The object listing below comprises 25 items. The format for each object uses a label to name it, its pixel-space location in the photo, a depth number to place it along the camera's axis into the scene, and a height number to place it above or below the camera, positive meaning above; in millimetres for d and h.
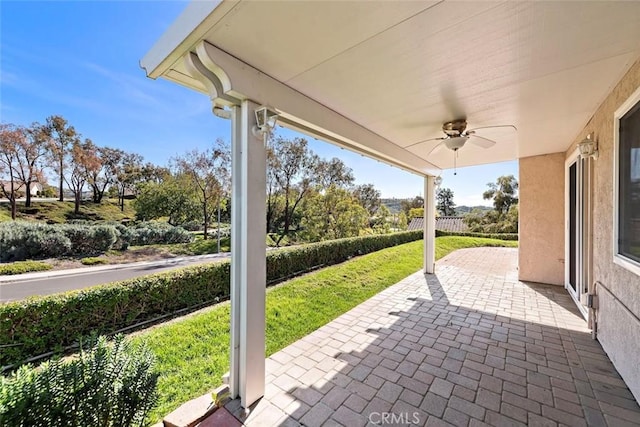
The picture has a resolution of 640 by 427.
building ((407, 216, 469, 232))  21559 -875
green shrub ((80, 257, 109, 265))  10196 -2031
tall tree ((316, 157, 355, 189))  15641 +2703
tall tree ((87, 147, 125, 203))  12484 +2156
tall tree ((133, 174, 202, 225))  16234 +969
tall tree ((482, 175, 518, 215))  21016 +1830
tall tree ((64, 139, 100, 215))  10781 +2139
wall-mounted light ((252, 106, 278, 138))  1953 +734
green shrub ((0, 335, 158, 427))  1182 -955
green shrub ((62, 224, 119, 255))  10523 -1133
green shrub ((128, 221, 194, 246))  13969 -1308
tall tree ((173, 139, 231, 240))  15272 +2726
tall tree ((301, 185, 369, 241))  12133 -202
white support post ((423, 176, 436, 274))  6312 -197
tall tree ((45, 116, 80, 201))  9508 +2900
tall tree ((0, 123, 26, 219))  7762 +1701
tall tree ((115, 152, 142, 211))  14555 +2420
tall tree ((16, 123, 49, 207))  8383 +1948
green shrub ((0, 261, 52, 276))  7786 -1801
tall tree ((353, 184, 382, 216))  20516 +1485
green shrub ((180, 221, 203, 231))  17703 -894
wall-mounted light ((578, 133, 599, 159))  2887 +799
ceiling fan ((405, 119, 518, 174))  3119 +1048
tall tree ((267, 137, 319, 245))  14797 +2464
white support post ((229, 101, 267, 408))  1956 -332
